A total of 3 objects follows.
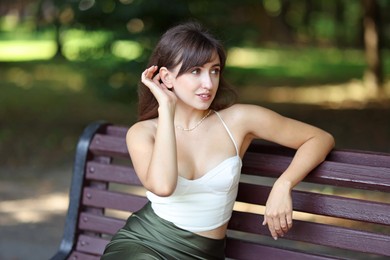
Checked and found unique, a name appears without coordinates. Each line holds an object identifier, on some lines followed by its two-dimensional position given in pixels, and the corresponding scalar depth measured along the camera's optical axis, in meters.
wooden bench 3.21
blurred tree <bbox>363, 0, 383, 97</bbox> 17.03
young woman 3.22
